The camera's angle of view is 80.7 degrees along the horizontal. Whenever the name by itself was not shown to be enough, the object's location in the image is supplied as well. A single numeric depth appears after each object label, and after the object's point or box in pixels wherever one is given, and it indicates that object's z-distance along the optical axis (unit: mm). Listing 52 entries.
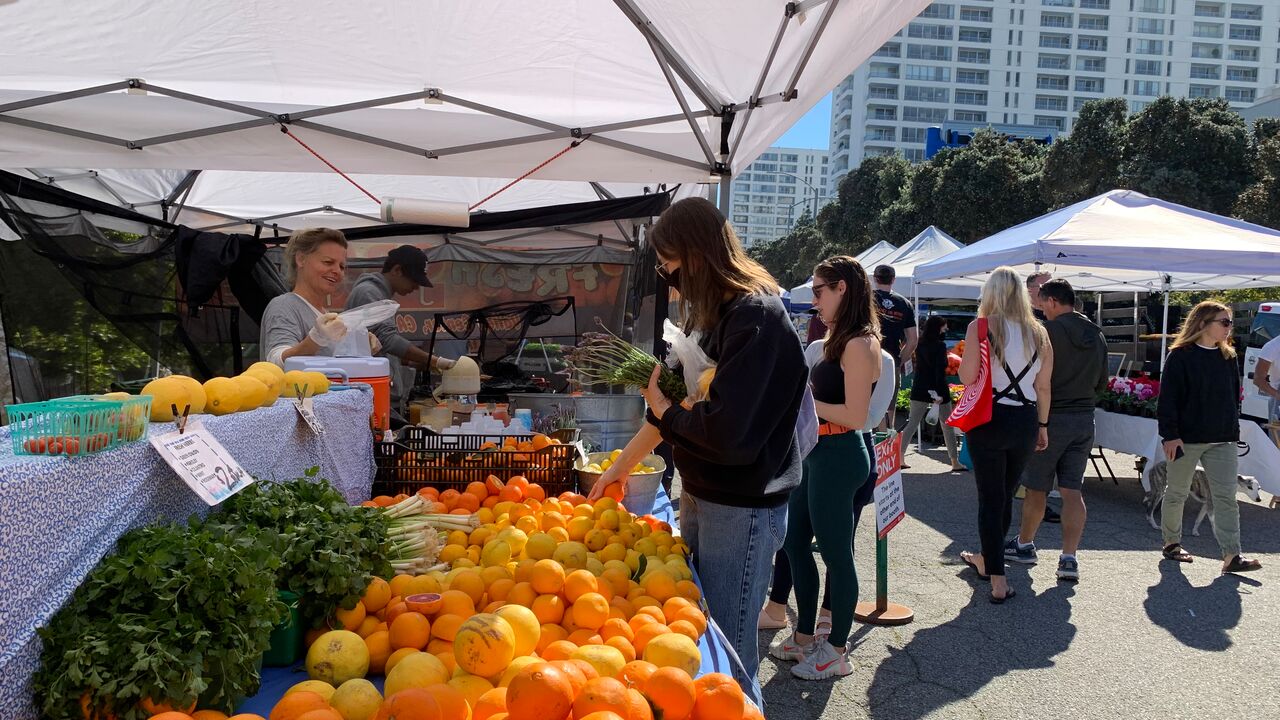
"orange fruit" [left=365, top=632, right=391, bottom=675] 1606
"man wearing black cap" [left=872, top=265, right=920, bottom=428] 7379
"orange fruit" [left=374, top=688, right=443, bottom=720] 1212
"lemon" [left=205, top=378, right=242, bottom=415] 1919
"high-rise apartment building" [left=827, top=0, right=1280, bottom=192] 88750
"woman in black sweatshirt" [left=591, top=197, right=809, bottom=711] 2029
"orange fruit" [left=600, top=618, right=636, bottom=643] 1691
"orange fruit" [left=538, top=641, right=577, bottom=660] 1493
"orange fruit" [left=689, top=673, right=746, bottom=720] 1344
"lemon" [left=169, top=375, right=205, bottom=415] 1777
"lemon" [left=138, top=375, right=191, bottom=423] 1682
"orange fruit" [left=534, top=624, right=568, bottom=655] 1717
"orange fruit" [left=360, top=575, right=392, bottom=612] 1766
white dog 6250
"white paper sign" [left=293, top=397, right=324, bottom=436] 2259
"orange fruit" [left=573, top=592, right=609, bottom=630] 1741
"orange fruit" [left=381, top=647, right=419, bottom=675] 1553
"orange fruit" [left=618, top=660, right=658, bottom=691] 1408
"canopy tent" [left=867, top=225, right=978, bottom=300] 14719
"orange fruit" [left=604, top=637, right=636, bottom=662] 1611
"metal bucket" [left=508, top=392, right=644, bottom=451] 4773
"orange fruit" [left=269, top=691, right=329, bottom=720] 1242
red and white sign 3862
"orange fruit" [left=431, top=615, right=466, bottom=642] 1672
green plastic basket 1276
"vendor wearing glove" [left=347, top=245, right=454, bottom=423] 4789
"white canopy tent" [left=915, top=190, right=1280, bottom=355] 6902
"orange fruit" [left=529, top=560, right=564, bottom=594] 1854
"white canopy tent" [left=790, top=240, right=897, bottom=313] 15716
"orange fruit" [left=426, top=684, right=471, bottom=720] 1279
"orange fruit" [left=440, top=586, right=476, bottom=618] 1771
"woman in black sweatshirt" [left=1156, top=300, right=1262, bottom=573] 5188
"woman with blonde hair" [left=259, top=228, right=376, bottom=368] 3184
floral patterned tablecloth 1105
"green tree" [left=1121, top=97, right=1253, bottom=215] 23469
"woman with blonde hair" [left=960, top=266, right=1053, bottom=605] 4555
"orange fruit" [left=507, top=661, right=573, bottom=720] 1226
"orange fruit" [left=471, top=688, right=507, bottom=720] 1316
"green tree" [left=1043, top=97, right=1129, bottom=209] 25672
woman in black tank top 3381
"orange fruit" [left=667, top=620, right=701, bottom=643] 1739
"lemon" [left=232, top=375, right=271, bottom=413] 2006
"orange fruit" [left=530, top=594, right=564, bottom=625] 1808
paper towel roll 5406
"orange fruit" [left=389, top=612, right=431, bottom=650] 1624
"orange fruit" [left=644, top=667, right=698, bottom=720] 1339
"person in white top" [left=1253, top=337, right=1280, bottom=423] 7195
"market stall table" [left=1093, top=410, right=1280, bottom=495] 6648
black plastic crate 3006
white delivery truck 9094
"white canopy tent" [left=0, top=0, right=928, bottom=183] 3586
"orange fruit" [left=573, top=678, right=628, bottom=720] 1238
